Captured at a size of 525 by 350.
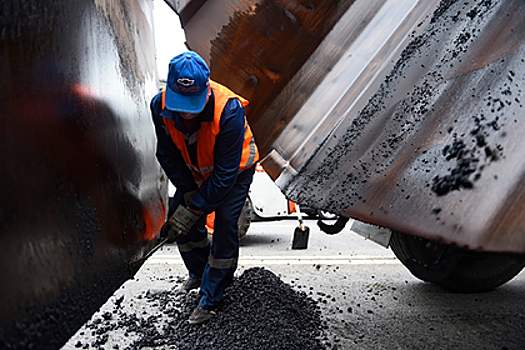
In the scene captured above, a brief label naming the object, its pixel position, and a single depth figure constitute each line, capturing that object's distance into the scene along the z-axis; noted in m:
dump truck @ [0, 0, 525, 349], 0.96
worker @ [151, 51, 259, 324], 2.08
